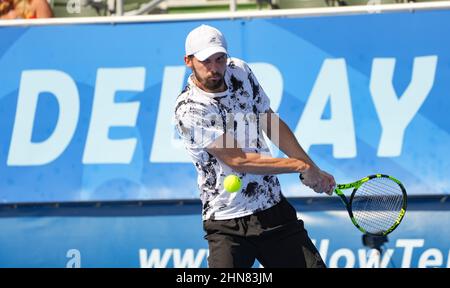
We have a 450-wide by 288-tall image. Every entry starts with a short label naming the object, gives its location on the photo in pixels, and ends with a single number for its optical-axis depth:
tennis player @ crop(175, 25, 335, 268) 11.72
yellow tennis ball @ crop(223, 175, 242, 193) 11.78
